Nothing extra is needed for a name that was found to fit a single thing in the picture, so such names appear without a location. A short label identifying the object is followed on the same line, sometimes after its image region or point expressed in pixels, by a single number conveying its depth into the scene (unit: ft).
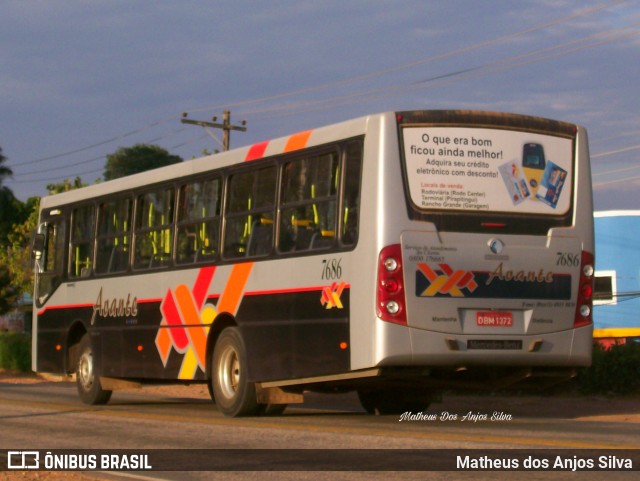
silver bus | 42.50
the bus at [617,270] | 139.44
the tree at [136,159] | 348.38
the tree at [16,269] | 176.04
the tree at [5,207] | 258.98
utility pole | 144.56
